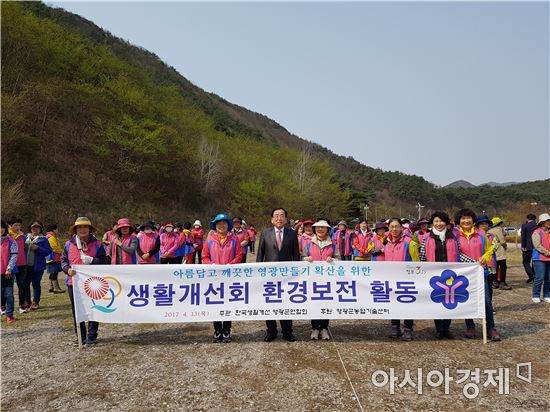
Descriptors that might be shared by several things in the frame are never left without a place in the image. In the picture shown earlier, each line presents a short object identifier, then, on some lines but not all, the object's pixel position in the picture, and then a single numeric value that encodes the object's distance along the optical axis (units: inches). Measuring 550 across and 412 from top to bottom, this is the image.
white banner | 214.8
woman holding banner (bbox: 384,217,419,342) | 222.1
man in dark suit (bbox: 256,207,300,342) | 221.8
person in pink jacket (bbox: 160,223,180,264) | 358.0
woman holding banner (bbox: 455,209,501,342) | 218.5
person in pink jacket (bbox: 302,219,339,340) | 221.5
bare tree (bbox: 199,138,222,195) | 1742.1
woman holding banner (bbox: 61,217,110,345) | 220.8
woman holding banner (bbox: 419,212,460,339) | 224.7
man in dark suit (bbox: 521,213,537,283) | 393.1
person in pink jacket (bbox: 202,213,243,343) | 222.1
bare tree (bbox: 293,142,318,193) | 2082.9
